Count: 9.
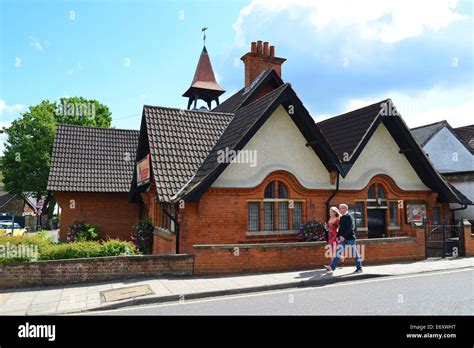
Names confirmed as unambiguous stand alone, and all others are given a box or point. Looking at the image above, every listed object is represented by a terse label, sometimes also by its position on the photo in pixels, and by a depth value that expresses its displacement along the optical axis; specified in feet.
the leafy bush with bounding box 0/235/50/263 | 30.45
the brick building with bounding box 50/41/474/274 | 37.83
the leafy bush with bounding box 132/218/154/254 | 50.31
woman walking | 36.70
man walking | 34.50
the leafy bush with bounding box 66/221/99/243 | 57.57
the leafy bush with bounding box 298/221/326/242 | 41.49
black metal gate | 47.12
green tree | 130.21
